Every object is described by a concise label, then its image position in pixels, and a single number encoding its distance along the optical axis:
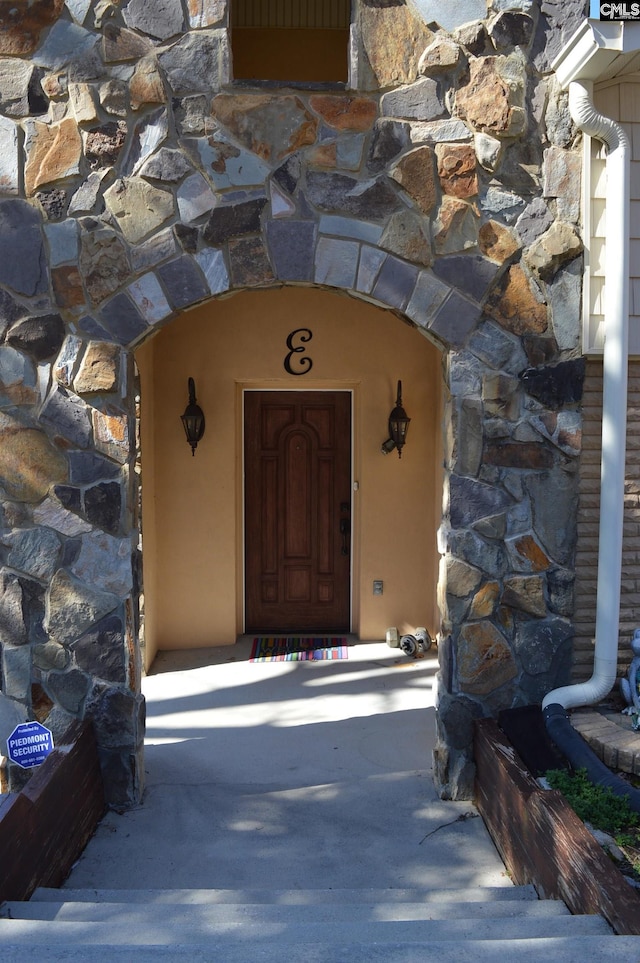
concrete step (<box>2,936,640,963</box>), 1.86
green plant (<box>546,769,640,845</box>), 2.74
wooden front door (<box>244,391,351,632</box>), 5.66
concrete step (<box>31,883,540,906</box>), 2.62
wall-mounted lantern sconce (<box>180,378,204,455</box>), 5.25
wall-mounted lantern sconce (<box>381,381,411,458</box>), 5.32
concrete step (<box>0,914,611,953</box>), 2.06
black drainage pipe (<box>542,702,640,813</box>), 2.86
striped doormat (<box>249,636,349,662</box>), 5.35
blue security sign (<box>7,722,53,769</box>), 3.11
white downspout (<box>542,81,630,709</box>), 3.16
